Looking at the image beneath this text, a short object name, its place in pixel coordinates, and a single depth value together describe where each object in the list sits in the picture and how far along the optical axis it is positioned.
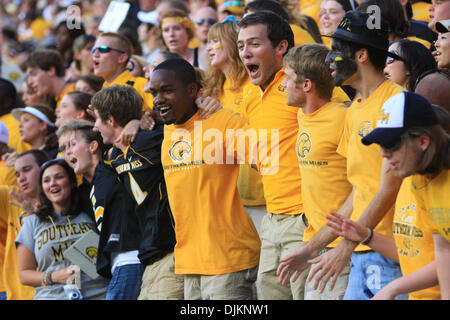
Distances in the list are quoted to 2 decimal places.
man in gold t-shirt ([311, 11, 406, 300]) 8.66
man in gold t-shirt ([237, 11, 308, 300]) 10.87
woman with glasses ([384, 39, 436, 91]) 10.45
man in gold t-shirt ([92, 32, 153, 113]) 16.59
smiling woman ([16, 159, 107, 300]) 13.49
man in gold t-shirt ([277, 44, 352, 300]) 9.97
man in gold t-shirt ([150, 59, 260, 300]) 10.83
